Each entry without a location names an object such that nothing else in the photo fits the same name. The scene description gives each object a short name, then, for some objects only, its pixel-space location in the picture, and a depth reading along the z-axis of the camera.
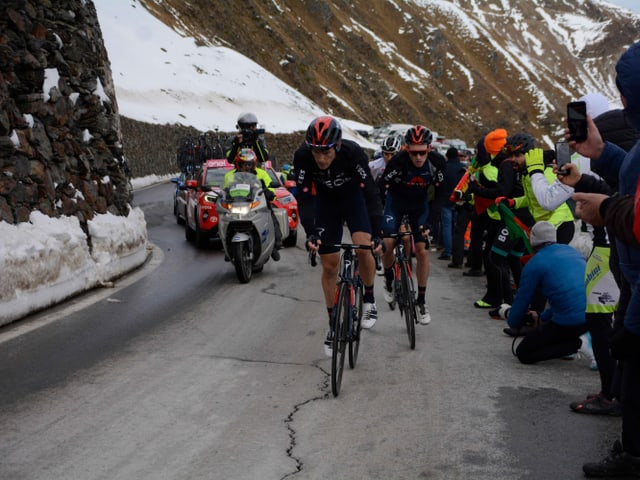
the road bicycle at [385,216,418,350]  7.63
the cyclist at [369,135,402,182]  11.01
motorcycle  11.54
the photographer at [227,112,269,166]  14.18
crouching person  6.77
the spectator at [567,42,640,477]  3.74
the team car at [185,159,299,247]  15.42
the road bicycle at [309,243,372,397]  6.12
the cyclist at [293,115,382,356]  6.67
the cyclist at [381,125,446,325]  8.40
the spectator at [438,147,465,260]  14.95
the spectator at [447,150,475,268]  13.97
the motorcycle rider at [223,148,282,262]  12.47
